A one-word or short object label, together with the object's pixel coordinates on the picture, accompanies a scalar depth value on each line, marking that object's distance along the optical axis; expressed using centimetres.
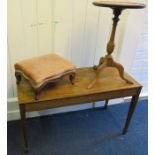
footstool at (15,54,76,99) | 120
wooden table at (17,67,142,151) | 125
